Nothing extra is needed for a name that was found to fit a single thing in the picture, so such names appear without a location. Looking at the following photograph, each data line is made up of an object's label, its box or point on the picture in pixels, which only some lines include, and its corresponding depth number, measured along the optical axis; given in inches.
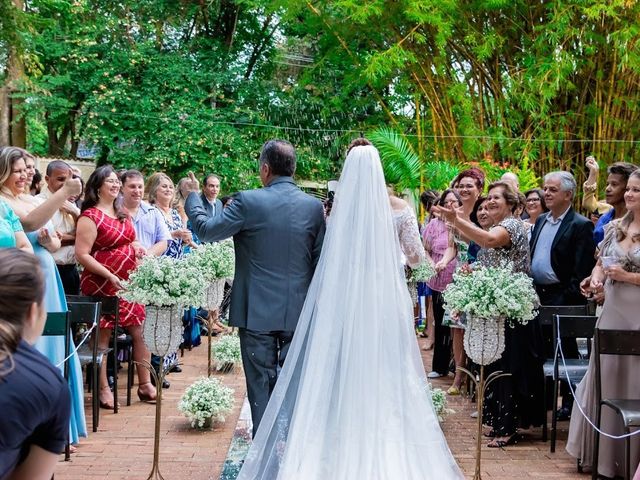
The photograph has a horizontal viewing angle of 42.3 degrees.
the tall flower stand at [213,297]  342.3
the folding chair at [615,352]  188.4
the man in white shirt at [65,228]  277.7
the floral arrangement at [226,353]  343.6
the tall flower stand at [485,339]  208.7
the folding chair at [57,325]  199.9
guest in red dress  266.4
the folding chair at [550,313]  246.2
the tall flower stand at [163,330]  211.3
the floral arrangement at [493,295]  205.8
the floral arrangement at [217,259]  338.0
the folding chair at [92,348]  234.1
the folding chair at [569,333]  231.0
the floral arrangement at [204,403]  249.9
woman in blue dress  203.9
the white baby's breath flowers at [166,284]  208.4
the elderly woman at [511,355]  241.9
